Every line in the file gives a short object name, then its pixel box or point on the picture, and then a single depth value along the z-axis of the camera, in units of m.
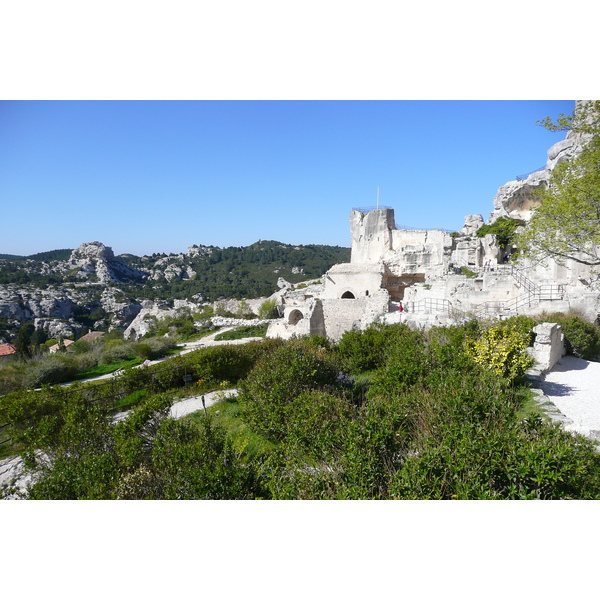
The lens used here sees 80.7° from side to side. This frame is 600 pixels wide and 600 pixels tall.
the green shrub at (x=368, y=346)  9.65
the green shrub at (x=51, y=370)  14.09
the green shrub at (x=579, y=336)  10.05
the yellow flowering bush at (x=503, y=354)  6.94
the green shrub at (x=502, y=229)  27.80
